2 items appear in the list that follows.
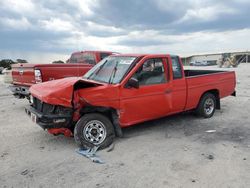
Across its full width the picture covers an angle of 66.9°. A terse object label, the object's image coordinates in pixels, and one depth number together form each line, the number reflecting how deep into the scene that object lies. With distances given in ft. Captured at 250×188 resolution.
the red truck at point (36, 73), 18.18
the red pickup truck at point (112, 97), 11.70
